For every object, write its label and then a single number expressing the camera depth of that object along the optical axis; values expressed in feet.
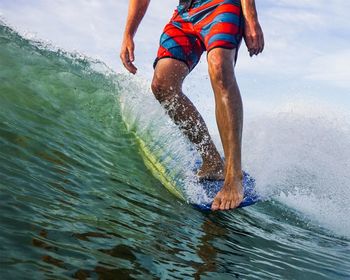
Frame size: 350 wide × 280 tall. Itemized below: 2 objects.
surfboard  9.99
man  8.93
